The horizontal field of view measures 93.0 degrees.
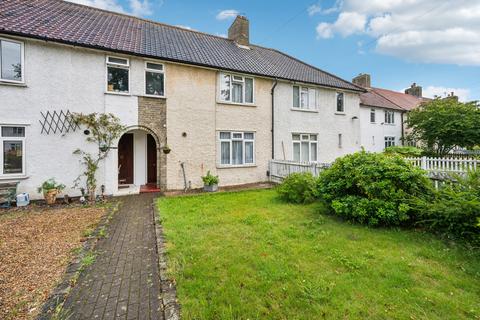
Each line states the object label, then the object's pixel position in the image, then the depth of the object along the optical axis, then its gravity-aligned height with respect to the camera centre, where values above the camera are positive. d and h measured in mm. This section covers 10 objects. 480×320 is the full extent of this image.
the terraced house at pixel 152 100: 8297 +3034
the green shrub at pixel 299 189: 7738 -905
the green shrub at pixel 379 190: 5305 -691
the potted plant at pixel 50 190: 8078 -860
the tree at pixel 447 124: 17875 +3030
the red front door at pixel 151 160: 11688 +237
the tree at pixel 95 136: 8922 +1180
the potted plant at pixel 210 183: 10508 -882
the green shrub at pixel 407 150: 16795 +862
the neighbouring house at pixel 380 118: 21266 +4388
